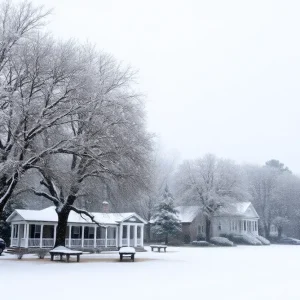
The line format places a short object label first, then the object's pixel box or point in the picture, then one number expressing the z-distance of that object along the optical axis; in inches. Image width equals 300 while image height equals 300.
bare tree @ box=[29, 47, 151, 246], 978.7
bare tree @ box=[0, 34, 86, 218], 897.5
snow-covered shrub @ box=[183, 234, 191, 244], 2344.7
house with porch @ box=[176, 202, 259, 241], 2346.2
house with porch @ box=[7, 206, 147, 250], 1456.7
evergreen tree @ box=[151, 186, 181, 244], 2186.1
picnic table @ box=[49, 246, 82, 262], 1051.9
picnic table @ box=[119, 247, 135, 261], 1117.1
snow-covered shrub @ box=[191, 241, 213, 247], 2142.0
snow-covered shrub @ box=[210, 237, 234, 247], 2139.5
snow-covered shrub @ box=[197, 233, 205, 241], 2333.7
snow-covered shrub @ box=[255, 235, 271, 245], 2409.0
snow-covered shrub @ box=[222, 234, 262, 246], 2318.3
